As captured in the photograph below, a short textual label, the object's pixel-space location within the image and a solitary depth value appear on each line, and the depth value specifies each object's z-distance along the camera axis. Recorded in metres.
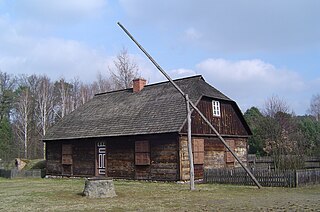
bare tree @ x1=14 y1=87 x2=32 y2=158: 55.36
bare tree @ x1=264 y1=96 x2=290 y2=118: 51.61
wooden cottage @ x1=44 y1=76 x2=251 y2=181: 25.47
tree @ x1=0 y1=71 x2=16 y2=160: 55.35
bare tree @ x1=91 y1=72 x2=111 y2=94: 62.50
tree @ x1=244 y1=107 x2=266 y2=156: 45.59
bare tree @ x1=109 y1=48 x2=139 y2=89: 55.59
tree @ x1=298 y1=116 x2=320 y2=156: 38.81
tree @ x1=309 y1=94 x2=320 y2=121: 87.06
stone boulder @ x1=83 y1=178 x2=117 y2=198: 17.30
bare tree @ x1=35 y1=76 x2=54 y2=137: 56.53
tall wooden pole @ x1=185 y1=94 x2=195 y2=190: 19.89
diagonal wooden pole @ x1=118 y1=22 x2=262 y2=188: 20.23
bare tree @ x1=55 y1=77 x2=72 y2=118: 59.22
